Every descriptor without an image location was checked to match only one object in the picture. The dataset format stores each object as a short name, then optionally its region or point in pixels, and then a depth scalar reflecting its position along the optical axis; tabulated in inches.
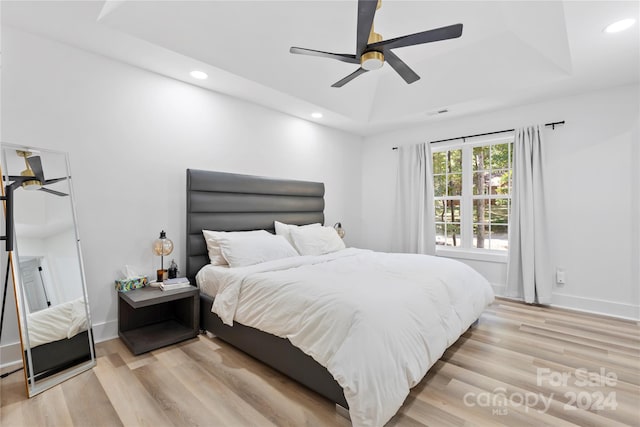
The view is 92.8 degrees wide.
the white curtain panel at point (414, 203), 181.2
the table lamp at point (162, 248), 110.5
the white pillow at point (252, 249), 114.5
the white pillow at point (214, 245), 119.3
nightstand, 97.2
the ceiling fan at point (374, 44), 68.7
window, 164.4
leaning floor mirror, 78.2
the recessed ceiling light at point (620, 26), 89.2
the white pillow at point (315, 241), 142.8
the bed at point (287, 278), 61.5
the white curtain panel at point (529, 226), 143.9
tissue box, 103.5
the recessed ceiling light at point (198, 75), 116.9
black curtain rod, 144.2
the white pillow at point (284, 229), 147.4
